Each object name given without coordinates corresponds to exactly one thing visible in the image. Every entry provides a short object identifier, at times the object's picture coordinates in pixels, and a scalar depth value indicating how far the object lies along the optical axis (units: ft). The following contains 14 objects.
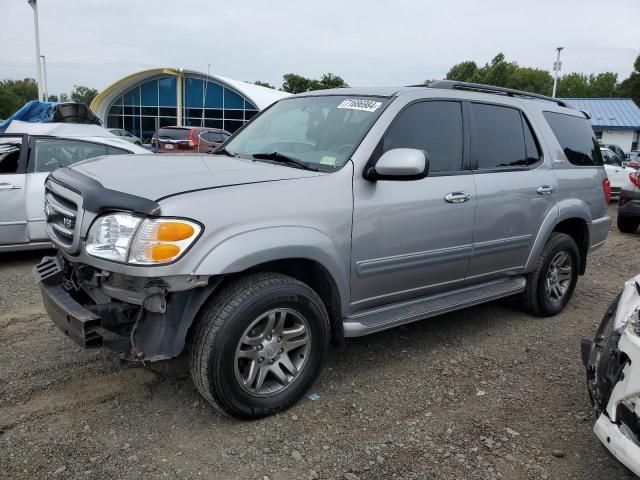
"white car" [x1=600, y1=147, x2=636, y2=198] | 45.29
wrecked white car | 7.27
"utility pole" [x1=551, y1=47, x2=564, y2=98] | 144.27
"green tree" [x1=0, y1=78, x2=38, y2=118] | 229.86
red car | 52.84
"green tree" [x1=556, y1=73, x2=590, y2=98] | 269.64
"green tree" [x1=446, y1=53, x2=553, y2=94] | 174.29
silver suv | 8.75
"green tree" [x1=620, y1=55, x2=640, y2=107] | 181.88
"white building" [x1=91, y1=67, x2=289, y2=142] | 123.13
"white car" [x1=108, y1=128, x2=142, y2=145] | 89.53
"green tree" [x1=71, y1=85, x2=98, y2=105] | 326.36
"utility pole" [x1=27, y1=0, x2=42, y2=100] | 75.87
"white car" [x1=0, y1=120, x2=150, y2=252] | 19.26
